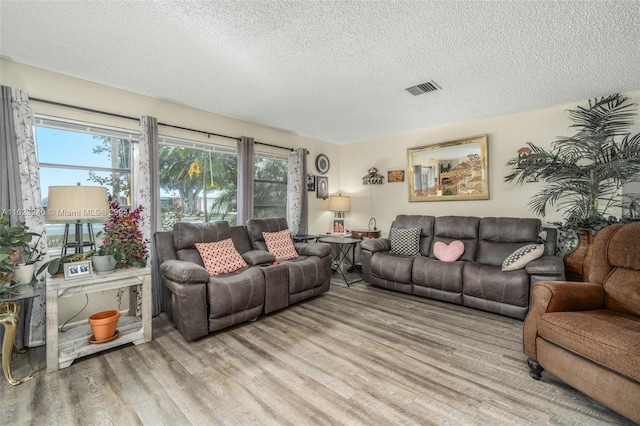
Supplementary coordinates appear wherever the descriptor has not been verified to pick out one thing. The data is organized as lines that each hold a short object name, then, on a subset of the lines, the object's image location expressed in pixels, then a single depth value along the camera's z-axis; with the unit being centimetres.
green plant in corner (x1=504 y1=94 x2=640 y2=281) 287
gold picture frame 400
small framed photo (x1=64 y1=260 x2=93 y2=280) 214
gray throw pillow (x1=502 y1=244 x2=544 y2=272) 294
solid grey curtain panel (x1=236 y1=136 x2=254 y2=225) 392
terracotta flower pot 223
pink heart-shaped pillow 356
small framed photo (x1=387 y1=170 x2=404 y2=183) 480
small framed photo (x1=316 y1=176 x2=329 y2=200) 521
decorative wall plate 523
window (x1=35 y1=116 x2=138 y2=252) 265
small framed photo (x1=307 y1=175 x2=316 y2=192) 505
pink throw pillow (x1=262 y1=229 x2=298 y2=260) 362
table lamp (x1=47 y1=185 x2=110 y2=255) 211
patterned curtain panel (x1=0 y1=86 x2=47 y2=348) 230
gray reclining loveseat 242
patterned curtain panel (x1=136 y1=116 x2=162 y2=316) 303
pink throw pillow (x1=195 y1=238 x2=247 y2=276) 295
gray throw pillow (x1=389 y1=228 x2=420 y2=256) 398
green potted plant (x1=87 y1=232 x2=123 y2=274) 234
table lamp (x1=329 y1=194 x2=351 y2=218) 503
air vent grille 285
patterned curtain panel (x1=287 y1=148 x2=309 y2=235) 465
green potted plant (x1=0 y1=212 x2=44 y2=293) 188
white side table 201
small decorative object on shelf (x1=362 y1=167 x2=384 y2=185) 505
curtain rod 254
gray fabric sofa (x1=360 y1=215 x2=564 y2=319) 284
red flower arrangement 240
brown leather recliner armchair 141
